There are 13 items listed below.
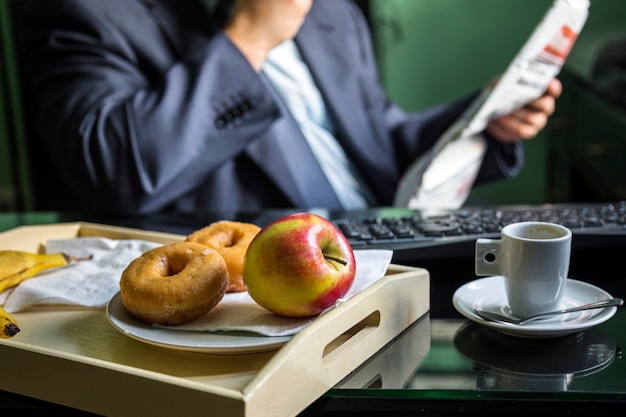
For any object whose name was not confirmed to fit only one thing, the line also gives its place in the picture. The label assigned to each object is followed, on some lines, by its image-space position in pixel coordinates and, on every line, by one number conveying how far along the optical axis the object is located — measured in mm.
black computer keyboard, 852
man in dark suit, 1282
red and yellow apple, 646
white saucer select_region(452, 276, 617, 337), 662
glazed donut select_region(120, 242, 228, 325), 648
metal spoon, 688
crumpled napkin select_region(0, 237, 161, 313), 759
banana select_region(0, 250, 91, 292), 797
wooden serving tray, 547
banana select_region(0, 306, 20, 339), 682
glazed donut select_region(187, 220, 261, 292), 731
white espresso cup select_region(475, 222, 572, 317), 687
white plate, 608
